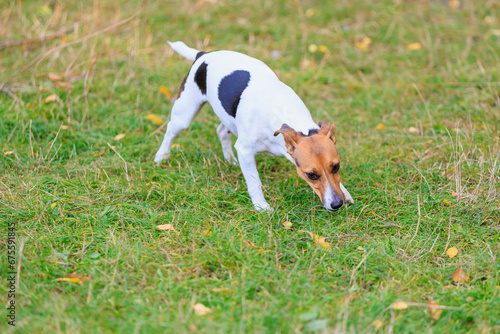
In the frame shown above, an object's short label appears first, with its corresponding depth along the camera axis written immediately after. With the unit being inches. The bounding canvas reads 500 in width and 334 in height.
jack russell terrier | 322.3
